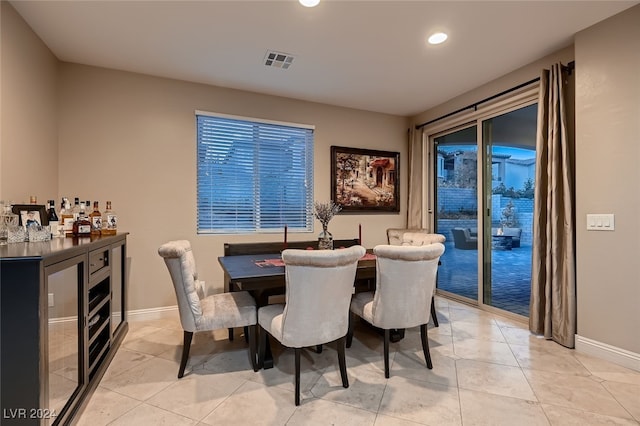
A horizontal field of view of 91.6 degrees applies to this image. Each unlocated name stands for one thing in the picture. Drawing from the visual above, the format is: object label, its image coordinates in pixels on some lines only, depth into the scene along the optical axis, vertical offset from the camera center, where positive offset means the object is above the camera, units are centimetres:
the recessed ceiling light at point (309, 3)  215 +147
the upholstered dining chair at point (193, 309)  207 -69
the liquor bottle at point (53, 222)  219 -6
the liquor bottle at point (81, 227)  239 -11
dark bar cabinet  126 -55
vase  298 -27
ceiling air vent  287 +147
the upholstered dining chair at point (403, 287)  208 -51
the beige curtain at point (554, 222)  263 -7
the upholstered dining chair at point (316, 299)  180 -52
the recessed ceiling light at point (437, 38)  256 +147
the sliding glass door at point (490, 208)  335 +7
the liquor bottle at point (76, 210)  245 +3
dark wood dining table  211 -42
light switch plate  237 -6
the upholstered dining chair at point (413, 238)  331 -29
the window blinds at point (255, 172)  354 +50
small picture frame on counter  209 +0
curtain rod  271 +129
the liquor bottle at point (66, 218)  238 -4
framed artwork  419 +48
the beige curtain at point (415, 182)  450 +46
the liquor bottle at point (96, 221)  255 -6
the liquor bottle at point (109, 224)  264 -10
